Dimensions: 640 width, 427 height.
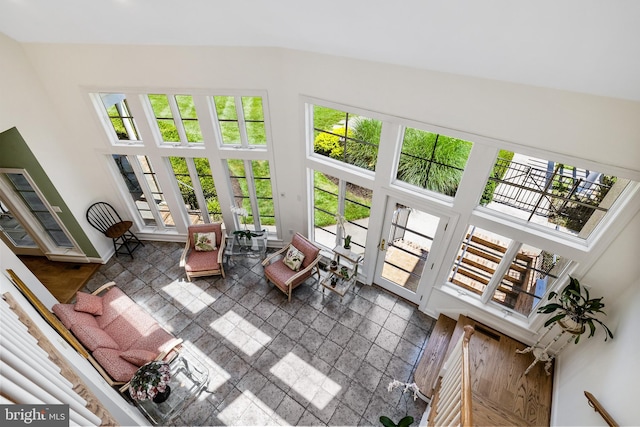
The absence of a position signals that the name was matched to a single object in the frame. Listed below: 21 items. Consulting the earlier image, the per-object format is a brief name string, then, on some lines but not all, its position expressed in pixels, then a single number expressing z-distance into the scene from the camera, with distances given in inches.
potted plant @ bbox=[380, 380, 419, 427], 182.0
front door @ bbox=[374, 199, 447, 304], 201.2
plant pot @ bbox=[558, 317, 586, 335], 149.3
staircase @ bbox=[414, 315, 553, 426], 152.3
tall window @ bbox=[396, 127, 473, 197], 167.3
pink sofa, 167.5
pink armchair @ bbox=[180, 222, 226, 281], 239.9
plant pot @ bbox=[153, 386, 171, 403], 165.3
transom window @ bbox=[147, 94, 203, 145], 211.8
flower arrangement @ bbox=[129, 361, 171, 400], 150.3
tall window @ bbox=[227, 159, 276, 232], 237.9
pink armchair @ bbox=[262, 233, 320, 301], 228.5
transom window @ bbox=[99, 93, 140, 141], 215.5
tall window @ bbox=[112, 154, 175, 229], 246.7
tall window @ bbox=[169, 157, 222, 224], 243.4
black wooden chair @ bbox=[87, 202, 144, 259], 253.3
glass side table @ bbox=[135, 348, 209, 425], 166.1
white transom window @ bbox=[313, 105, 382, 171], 188.4
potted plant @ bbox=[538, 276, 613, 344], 145.7
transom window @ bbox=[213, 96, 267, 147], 207.2
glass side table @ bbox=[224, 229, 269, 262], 251.8
